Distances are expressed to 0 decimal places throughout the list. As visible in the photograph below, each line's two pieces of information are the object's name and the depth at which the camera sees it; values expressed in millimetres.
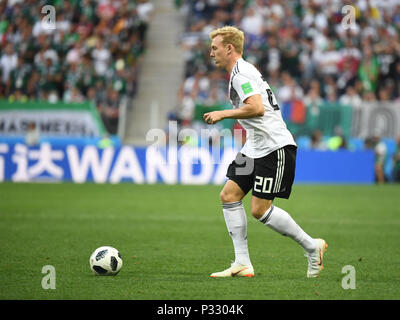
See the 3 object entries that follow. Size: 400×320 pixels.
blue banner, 39781
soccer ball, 13289
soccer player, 13047
